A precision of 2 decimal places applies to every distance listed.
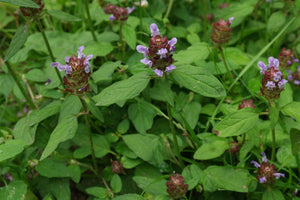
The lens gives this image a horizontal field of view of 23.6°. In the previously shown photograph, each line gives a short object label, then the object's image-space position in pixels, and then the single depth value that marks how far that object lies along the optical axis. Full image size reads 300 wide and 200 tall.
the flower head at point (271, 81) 0.44
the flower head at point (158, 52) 0.44
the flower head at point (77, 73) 0.46
